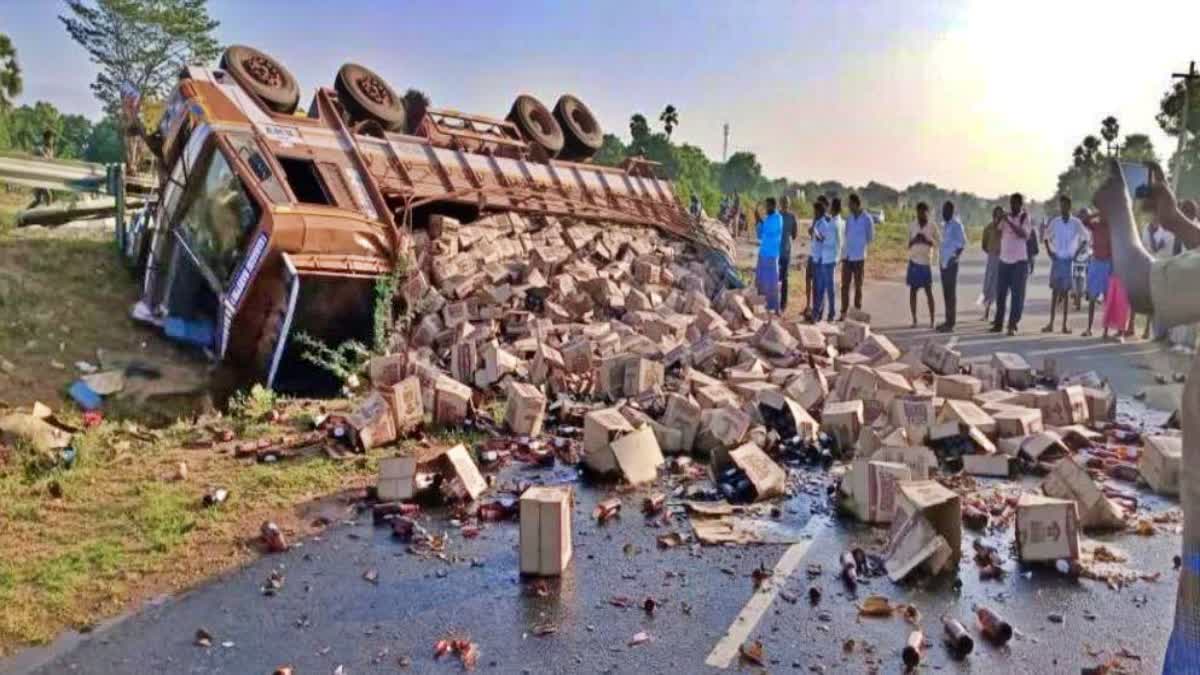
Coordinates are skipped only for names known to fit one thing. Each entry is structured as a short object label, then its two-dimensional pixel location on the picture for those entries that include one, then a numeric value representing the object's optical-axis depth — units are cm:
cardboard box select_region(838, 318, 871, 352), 945
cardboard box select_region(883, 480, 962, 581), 434
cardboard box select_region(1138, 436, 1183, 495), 578
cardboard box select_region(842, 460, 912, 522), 510
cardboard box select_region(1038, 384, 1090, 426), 714
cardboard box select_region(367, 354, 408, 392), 766
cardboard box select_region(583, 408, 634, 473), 588
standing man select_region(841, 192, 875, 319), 1291
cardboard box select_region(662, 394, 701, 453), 648
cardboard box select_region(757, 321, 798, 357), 886
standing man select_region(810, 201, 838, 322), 1286
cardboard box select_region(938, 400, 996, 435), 632
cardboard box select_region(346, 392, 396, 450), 630
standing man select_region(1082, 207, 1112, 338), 1184
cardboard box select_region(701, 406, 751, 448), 627
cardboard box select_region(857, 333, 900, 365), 855
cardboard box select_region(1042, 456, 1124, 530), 513
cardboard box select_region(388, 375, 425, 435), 653
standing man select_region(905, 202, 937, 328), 1239
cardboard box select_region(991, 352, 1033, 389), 836
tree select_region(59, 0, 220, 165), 3997
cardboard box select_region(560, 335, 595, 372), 820
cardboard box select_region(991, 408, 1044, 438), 650
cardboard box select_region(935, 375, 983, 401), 715
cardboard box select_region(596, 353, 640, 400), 779
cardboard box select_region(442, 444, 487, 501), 534
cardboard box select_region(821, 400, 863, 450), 644
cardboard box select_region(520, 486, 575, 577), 434
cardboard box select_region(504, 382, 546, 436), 673
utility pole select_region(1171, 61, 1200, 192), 2499
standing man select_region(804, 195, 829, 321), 1302
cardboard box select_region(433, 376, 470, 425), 691
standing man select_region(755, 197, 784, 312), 1311
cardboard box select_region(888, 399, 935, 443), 634
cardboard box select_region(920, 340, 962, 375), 861
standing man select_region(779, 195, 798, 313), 1360
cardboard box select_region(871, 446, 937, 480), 548
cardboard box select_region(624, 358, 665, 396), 764
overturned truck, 776
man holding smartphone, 191
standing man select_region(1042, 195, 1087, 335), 1258
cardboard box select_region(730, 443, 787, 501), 551
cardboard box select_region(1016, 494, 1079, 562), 449
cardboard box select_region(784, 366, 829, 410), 721
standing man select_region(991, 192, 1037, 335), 1173
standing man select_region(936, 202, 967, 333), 1250
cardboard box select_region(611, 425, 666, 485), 579
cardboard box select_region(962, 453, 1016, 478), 604
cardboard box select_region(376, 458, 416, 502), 532
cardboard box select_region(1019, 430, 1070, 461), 626
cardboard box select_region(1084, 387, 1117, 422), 743
